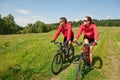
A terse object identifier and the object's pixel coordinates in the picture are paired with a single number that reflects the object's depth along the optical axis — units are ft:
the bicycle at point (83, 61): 10.34
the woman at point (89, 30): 11.63
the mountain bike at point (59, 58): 11.78
